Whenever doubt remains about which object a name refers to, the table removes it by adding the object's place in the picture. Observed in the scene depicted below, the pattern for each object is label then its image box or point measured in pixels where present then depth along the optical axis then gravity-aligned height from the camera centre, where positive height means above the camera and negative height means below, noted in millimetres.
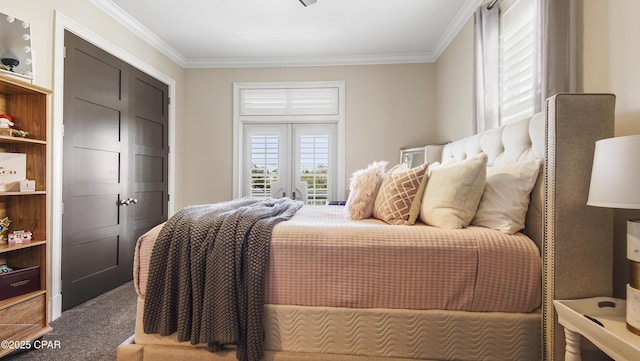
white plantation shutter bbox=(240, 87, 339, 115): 3910 +1070
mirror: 1808 +835
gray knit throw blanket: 1271 -472
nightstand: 867 -476
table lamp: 853 -11
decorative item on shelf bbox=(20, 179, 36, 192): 1777 -46
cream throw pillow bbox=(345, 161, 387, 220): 1893 -72
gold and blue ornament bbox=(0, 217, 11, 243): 1779 -305
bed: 1162 -454
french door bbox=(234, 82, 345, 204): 3928 +526
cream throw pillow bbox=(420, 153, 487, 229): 1479 -71
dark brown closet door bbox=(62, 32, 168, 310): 2361 +104
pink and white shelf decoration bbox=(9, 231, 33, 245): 1743 -362
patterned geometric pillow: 1654 -91
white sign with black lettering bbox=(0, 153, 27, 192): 1742 +44
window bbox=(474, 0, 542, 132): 1994 +913
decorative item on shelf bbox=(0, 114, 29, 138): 1704 +293
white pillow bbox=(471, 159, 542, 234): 1397 -79
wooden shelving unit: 1814 -118
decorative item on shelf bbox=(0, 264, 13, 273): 1774 -563
